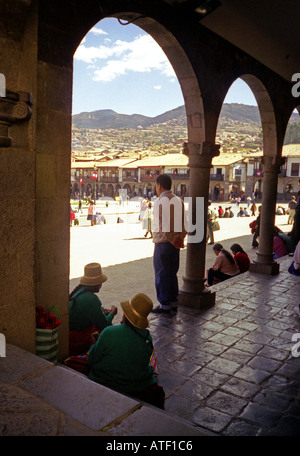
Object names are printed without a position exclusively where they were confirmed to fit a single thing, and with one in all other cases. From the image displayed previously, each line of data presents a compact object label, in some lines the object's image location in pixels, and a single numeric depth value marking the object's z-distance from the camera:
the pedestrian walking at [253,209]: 25.34
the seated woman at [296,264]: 4.51
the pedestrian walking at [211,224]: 12.53
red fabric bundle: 2.79
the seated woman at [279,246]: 9.02
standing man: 4.67
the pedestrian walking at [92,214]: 19.38
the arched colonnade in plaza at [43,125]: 2.44
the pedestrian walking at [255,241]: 11.38
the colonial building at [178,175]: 46.69
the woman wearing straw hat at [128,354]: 2.47
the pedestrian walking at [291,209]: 17.86
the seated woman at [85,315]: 3.26
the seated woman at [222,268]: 6.63
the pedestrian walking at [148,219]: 15.11
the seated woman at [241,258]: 7.26
